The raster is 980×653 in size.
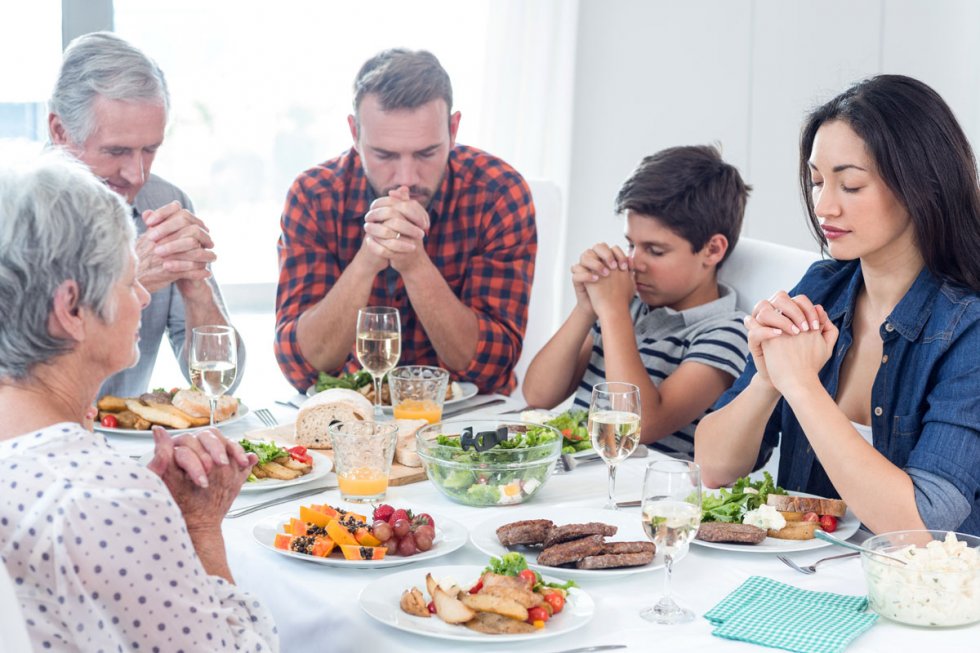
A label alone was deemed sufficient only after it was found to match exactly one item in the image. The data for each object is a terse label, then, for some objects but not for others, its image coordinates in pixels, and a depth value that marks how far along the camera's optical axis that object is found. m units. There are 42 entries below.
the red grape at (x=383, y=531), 1.59
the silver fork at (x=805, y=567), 1.58
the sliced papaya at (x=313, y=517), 1.64
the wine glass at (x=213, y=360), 2.05
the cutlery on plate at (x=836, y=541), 1.43
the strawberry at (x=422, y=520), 1.65
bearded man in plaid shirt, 2.61
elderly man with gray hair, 2.42
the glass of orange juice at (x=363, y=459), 1.81
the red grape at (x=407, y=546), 1.59
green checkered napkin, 1.35
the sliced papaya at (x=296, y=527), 1.63
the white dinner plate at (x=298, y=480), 1.88
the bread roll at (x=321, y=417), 2.14
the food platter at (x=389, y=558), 1.56
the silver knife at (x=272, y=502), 1.79
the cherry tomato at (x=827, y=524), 1.69
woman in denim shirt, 1.70
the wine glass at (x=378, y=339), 2.26
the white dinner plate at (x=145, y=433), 2.17
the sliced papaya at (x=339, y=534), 1.59
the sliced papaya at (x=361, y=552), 1.56
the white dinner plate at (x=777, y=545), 1.61
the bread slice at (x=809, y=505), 1.70
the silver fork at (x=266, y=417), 2.29
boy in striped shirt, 2.49
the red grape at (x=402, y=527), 1.60
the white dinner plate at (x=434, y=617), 1.34
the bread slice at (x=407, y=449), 2.00
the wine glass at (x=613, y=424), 1.77
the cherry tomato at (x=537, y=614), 1.36
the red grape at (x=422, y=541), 1.60
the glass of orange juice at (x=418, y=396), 2.21
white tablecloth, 1.36
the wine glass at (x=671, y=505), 1.38
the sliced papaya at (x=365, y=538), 1.59
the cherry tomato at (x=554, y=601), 1.39
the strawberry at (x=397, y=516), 1.64
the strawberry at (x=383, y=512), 1.66
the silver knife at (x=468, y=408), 2.38
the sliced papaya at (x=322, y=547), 1.57
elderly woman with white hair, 1.14
